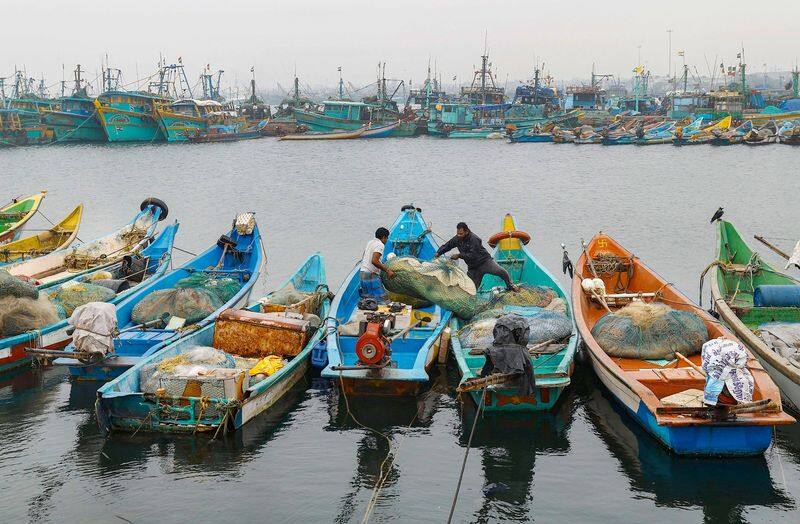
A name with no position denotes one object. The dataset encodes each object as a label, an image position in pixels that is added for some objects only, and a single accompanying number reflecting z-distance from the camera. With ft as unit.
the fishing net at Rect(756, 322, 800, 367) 32.07
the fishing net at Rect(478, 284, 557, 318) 39.60
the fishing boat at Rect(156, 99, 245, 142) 234.99
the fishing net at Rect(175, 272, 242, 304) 43.11
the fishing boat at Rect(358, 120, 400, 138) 254.16
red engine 30.81
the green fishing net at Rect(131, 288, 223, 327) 39.40
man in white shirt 39.81
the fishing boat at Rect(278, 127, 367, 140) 252.42
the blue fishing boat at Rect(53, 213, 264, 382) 33.88
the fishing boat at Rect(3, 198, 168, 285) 49.83
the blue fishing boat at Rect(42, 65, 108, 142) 241.14
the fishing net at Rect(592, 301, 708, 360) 33.58
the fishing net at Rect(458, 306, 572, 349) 34.44
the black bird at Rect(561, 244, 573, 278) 46.03
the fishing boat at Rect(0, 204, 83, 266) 55.47
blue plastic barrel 37.50
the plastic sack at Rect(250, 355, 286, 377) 33.01
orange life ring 47.03
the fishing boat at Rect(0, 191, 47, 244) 64.18
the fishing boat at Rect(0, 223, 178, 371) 37.60
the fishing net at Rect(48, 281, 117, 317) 42.24
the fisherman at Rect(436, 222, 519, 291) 41.37
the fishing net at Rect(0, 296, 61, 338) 37.58
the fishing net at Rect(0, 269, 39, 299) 37.91
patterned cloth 25.41
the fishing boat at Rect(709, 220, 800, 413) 31.27
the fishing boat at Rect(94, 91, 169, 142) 230.89
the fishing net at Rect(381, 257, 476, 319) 39.47
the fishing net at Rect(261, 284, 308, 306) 40.16
